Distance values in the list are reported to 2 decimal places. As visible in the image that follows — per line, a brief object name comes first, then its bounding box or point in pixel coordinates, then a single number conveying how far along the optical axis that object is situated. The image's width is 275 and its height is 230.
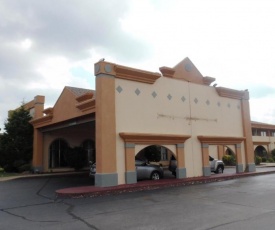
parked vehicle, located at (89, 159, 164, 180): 13.35
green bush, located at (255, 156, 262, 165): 28.07
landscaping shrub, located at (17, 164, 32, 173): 20.17
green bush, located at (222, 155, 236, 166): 25.10
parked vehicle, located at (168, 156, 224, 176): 16.61
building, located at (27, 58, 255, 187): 11.45
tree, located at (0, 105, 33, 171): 20.51
